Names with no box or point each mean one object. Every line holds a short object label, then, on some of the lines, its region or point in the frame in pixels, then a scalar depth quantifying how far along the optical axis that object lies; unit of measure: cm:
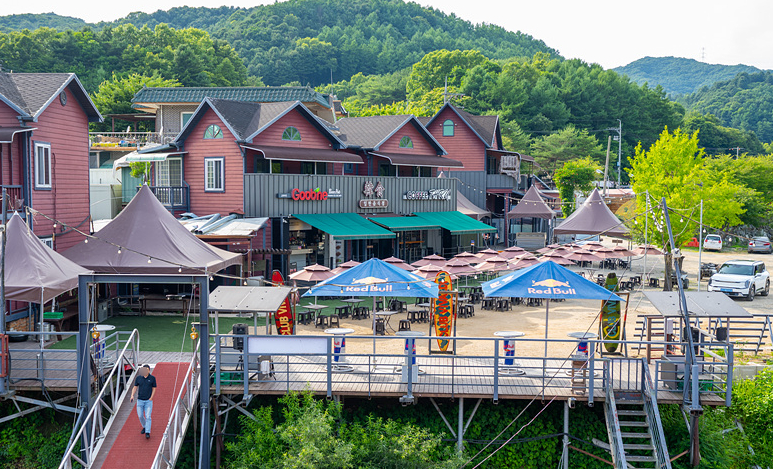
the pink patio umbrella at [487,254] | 3015
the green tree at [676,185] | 3491
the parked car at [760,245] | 5559
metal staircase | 1395
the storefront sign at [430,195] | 3756
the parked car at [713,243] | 5603
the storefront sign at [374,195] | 3441
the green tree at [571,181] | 6475
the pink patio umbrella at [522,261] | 2817
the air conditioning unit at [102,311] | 2320
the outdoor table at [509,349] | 1664
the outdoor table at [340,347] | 1678
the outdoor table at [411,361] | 1520
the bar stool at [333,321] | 2336
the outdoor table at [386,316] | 2215
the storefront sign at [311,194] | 3052
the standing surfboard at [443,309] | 1823
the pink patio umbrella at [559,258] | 3005
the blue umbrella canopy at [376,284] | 1856
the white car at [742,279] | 3092
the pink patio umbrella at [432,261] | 2768
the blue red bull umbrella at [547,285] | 1720
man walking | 1398
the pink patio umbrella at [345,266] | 2434
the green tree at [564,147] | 8431
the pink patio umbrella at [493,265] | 2753
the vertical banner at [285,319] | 1794
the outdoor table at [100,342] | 1585
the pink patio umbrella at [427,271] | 2522
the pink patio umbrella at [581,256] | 3088
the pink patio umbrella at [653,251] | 3080
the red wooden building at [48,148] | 2130
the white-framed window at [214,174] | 3061
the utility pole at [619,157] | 9194
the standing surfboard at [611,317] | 1758
